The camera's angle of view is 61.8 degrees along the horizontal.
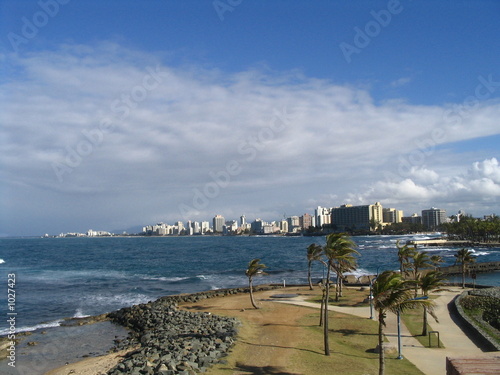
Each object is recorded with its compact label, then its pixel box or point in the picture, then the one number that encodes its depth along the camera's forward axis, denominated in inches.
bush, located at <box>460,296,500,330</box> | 1301.9
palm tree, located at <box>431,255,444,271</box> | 1478.8
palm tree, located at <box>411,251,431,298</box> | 1243.7
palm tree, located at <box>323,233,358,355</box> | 844.6
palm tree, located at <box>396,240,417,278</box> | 1556.1
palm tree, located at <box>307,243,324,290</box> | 1671.8
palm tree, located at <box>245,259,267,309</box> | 1407.5
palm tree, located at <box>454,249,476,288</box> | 1857.8
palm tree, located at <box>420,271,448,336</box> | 936.3
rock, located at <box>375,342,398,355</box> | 853.8
